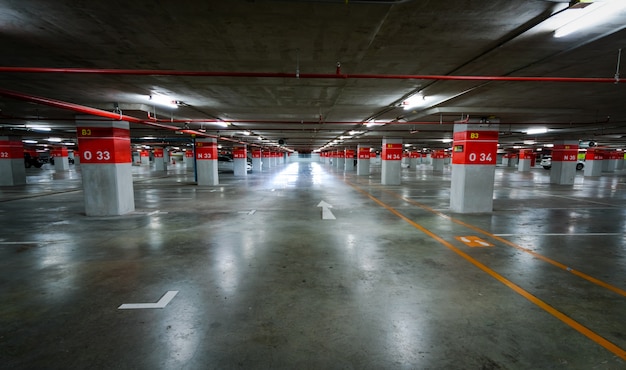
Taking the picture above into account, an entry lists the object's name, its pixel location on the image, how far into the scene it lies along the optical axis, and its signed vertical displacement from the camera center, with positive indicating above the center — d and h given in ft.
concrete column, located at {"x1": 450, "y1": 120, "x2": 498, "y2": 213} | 34.55 -0.97
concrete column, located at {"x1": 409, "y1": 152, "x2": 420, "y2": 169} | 156.43 -2.24
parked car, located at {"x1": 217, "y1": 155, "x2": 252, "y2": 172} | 129.80 -2.18
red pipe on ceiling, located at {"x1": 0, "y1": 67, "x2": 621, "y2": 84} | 13.61 +4.24
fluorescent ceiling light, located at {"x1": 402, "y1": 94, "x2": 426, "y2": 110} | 25.84 +5.40
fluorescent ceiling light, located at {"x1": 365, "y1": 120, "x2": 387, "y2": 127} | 38.37 +4.81
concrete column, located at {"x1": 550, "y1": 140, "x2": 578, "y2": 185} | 69.87 -1.02
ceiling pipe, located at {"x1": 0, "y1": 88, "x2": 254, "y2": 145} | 15.90 +3.76
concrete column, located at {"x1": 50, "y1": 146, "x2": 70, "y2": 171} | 115.75 +0.57
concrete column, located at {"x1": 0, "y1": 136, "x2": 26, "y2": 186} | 63.62 -0.34
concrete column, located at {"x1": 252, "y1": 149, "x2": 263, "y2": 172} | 132.01 -0.39
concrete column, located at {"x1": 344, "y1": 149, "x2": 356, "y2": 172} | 131.44 -0.43
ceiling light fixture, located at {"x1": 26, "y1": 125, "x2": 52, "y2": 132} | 47.21 +5.20
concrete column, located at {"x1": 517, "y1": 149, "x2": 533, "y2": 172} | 128.77 -0.96
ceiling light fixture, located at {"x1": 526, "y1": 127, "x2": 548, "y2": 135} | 46.91 +4.56
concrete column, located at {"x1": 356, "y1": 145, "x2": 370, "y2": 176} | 99.71 -0.68
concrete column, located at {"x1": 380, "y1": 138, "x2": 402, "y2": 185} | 67.87 -0.47
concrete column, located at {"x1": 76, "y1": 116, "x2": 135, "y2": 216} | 31.96 -0.64
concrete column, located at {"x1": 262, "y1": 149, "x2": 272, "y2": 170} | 152.72 -0.45
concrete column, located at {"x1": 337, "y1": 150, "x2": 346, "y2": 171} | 152.56 -0.51
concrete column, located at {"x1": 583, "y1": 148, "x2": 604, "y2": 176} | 100.01 -1.50
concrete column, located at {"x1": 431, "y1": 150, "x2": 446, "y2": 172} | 131.58 -0.94
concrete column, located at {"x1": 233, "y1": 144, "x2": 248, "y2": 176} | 95.85 -0.94
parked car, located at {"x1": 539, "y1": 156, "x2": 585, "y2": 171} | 141.77 -2.71
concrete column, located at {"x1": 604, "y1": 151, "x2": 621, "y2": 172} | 134.24 -1.12
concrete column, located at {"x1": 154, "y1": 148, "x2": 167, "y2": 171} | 126.31 -0.76
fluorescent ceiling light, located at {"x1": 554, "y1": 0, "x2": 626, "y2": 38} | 10.43 +5.46
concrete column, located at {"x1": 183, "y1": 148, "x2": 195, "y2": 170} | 135.71 -0.12
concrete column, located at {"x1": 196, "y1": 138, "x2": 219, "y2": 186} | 64.22 -0.62
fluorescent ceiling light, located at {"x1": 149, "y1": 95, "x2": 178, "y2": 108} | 25.35 +5.30
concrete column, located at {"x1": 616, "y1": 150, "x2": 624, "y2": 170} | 149.05 -2.78
